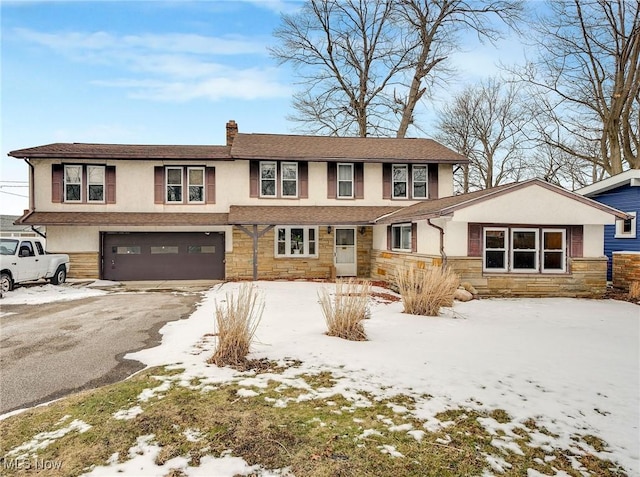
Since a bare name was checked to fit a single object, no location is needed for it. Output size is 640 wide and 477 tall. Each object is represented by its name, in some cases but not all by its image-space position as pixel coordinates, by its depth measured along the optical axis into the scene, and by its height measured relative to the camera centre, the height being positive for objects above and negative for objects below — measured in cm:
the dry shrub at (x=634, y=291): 1086 -166
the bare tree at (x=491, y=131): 2766 +834
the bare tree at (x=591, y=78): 1889 +902
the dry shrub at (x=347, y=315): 589 -127
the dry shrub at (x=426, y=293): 779 -122
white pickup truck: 1084 -82
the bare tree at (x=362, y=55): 2322 +1270
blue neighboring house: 1377 +134
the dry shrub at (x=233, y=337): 470 -131
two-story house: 1461 +137
